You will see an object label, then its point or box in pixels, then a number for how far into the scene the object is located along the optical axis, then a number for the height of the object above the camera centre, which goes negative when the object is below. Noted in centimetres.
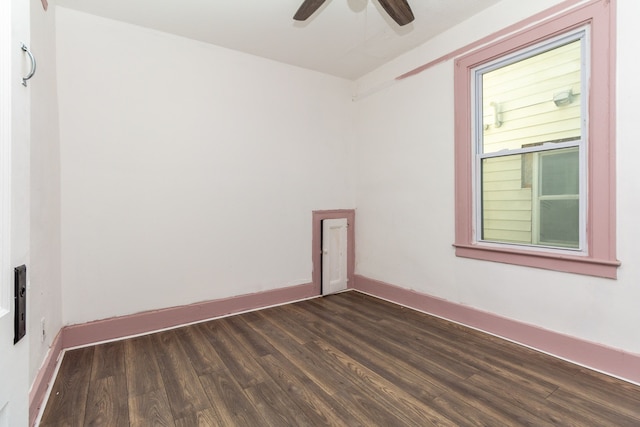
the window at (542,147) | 193 +48
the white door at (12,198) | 70 +3
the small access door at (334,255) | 365 -56
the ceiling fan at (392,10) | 192 +135
